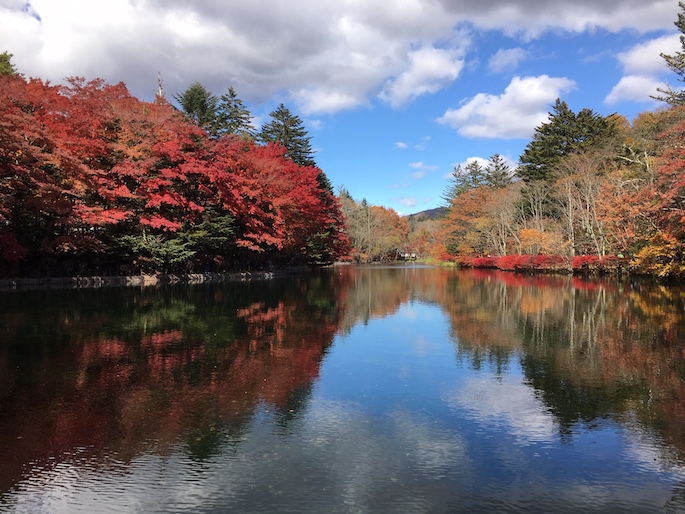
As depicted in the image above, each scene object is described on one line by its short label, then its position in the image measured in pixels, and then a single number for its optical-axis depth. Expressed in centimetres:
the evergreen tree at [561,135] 4347
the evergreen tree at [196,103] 4728
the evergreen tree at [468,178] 7019
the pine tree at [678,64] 3028
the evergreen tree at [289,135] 5506
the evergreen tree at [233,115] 5212
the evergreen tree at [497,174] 6788
